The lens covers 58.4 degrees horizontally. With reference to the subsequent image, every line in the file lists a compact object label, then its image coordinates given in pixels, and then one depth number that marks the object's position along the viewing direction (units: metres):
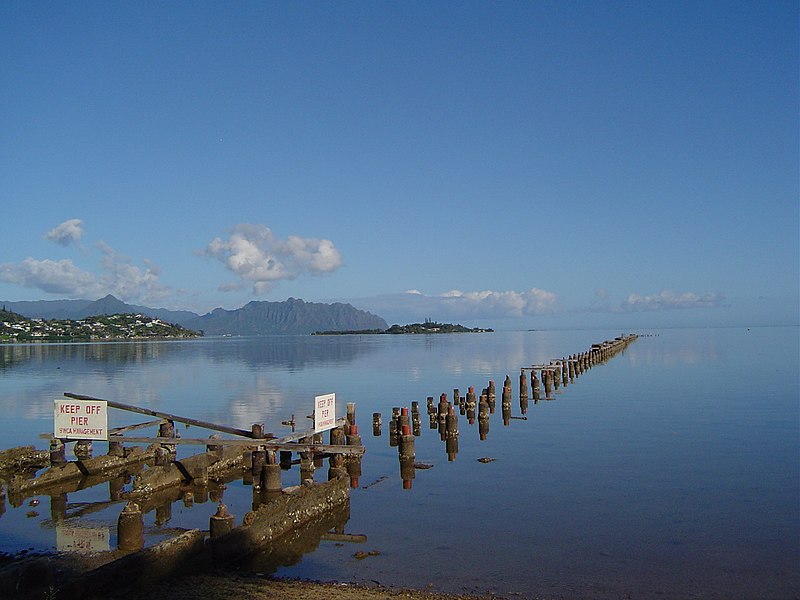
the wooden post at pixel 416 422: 28.89
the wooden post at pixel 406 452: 21.72
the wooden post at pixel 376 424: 28.05
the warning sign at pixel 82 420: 18.14
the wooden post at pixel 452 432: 25.26
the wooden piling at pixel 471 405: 32.59
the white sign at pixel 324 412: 18.16
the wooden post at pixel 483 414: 30.27
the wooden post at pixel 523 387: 39.04
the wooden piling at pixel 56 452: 18.92
